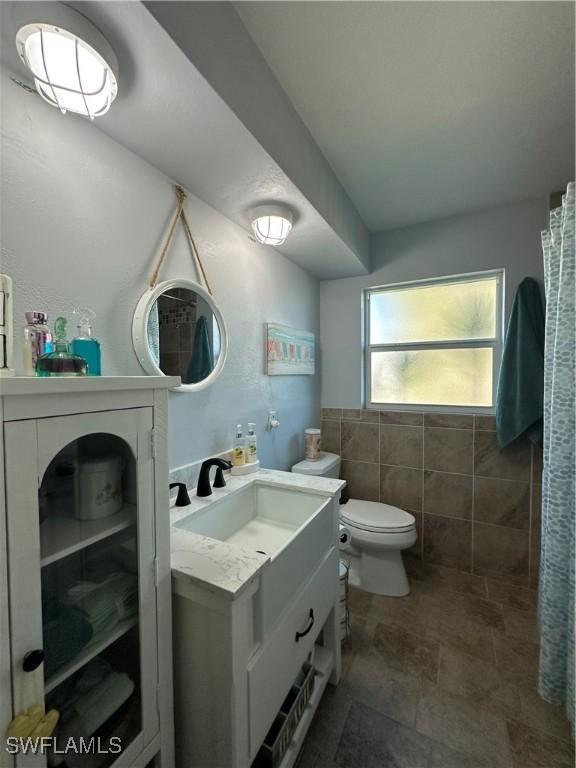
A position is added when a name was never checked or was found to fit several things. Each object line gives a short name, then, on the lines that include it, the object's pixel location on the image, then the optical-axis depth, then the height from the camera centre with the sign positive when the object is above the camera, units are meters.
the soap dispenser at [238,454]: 1.47 -0.38
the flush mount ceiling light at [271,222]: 1.37 +0.72
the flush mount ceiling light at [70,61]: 0.67 +0.74
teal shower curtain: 1.23 -0.52
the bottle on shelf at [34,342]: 0.73 +0.09
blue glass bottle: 0.83 +0.08
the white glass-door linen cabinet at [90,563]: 0.51 -0.39
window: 2.07 +0.25
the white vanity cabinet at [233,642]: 0.72 -0.71
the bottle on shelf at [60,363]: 0.67 +0.03
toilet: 1.82 -1.02
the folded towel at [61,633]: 0.59 -0.53
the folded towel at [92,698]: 0.65 -0.73
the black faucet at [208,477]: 1.22 -0.42
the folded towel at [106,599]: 0.67 -0.51
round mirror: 1.09 +0.18
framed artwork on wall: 1.79 +0.17
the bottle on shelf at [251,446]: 1.52 -0.36
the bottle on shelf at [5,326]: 0.61 +0.10
